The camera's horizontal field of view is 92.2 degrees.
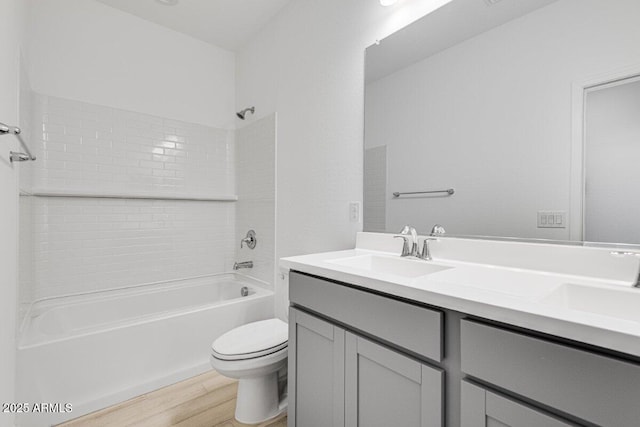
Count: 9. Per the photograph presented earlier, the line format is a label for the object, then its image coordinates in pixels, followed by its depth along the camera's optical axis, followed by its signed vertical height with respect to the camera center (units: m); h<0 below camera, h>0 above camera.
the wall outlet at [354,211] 1.80 -0.01
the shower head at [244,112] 2.67 +0.86
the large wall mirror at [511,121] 1.00 +0.36
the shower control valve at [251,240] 2.66 -0.26
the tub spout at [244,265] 2.67 -0.48
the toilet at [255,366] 1.50 -0.77
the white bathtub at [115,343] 1.57 -0.79
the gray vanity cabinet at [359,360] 0.84 -0.49
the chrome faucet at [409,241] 1.43 -0.15
